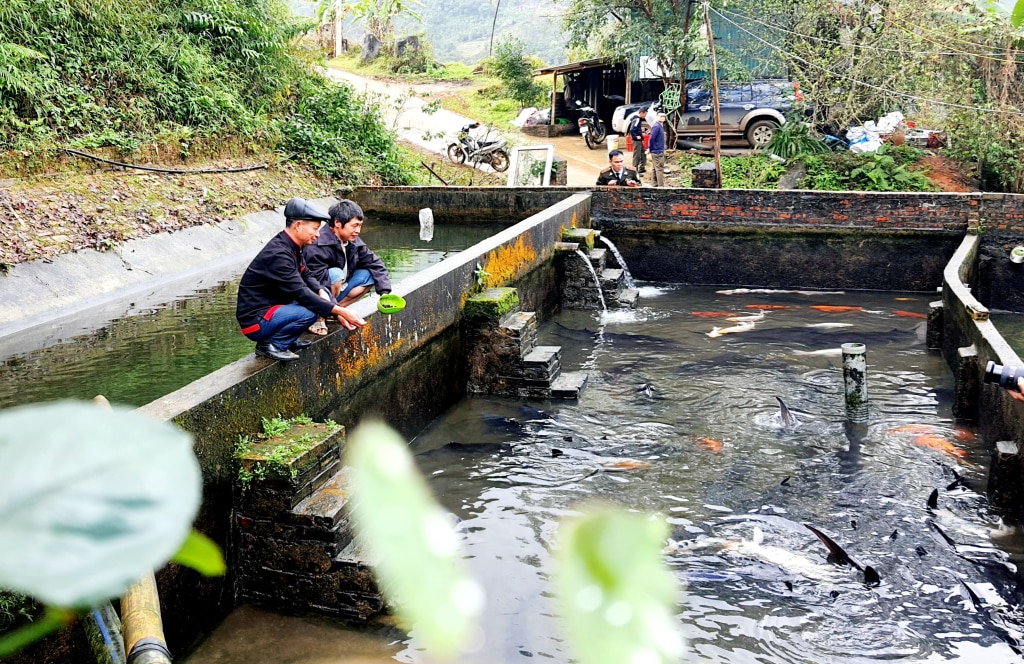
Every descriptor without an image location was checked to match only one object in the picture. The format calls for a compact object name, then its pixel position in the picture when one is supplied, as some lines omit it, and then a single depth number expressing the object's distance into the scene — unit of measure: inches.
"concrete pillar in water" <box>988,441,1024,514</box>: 227.8
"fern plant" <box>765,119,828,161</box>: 728.3
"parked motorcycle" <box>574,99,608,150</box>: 920.3
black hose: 494.9
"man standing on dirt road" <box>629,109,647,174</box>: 737.0
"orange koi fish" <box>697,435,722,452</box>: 271.3
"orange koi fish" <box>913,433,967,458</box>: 268.8
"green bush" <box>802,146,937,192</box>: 673.6
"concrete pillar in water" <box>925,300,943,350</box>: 380.5
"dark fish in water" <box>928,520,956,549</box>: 212.8
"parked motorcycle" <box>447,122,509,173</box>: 826.2
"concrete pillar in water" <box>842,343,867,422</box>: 287.9
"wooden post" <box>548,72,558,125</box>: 974.8
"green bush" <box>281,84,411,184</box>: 683.4
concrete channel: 190.1
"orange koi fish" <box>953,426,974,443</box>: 281.3
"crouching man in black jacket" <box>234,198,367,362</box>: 209.5
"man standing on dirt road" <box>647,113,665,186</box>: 690.2
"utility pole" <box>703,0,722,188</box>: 606.9
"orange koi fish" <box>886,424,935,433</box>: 285.7
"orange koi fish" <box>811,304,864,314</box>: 449.1
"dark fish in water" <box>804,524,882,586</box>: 195.5
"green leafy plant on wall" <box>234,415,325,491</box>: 185.2
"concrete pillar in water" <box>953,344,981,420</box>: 293.6
